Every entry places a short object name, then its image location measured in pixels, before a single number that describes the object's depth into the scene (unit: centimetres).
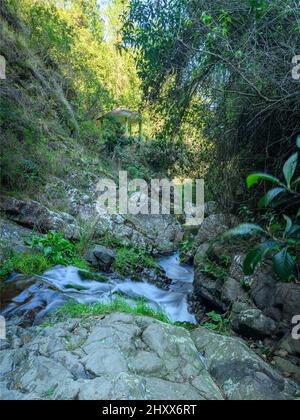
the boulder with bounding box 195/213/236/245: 440
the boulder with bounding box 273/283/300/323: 279
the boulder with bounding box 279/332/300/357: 260
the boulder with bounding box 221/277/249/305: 339
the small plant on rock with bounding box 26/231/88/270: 502
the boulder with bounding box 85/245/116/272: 541
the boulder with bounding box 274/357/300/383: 244
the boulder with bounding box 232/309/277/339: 290
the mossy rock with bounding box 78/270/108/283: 477
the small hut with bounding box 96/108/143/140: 1155
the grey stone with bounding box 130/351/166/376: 217
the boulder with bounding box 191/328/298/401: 208
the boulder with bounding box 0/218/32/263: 484
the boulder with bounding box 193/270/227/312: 381
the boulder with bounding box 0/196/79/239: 561
